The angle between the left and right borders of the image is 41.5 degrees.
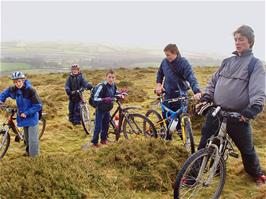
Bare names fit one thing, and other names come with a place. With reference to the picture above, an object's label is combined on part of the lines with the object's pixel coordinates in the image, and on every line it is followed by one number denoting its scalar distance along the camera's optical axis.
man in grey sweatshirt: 5.16
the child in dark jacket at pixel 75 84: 11.15
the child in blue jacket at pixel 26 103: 7.36
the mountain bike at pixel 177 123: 7.44
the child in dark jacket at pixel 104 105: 8.59
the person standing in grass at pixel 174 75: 7.38
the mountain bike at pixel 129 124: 8.65
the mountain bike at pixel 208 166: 5.04
